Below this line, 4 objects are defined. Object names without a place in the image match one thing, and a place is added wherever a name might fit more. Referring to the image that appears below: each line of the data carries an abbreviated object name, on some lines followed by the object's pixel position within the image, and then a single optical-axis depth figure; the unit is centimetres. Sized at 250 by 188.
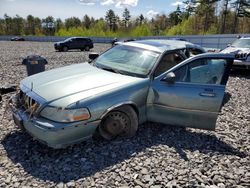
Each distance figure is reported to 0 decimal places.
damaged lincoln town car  259
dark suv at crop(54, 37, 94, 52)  1931
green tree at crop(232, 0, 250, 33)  3514
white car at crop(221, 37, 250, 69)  769
